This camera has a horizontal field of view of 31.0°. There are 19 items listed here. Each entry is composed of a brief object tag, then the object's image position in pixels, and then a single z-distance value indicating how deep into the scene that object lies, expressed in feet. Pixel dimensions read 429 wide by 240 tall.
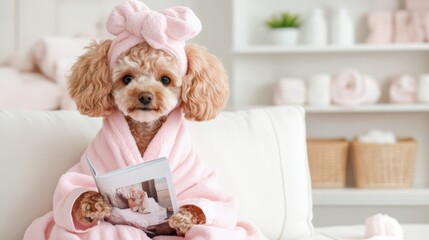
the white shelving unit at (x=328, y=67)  12.91
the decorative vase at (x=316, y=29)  12.49
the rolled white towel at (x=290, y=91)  12.40
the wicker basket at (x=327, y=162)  12.23
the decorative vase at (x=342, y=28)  12.45
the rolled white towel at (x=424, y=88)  12.17
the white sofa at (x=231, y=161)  6.14
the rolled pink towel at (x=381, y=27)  12.57
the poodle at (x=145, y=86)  5.42
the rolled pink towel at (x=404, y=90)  12.43
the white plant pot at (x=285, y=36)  12.51
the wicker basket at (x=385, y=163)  12.09
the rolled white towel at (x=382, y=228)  6.53
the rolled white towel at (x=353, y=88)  12.33
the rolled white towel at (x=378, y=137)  12.14
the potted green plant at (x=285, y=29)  12.51
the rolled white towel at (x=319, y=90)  12.32
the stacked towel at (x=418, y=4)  12.61
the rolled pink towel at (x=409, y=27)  12.49
